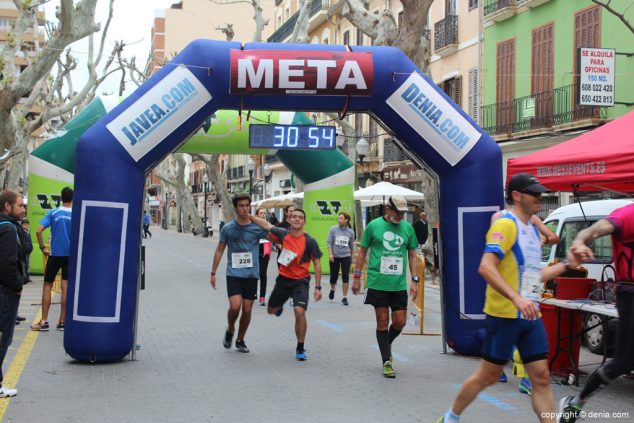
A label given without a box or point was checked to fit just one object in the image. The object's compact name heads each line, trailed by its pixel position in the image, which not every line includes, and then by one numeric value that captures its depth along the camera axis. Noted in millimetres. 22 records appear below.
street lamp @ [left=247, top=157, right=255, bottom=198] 43125
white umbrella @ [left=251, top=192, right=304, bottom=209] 35791
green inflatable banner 19422
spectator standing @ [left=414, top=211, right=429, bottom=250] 24719
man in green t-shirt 8734
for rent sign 19328
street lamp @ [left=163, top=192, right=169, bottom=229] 94775
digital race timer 10992
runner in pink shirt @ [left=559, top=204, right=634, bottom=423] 6027
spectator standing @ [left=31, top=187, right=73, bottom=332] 11641
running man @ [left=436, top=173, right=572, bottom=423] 5703
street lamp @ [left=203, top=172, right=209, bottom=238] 58844
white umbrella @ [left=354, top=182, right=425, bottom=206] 23516
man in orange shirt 9867
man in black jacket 7391
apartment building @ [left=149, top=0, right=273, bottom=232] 75688
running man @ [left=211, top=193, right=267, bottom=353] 9977
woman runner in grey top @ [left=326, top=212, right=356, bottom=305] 16641
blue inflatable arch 9383
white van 10469
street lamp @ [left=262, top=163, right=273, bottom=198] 44900
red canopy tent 8500
